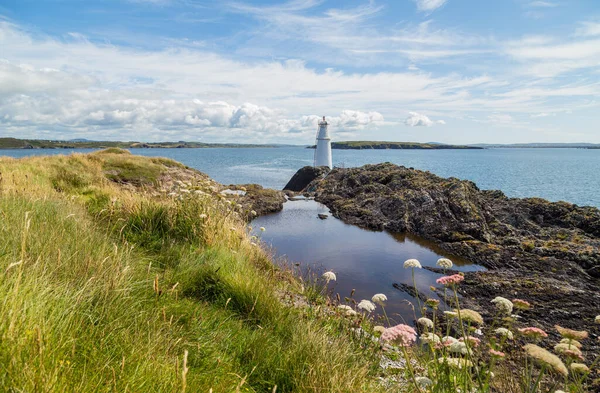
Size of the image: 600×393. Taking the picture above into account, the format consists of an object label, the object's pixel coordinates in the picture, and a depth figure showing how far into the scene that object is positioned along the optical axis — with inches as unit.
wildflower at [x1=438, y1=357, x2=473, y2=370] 113.7
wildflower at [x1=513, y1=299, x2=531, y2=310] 121.1
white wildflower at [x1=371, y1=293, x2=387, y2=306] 158.9
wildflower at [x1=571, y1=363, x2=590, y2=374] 102.3
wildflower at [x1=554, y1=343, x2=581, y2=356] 103.9
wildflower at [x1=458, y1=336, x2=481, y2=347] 125.6
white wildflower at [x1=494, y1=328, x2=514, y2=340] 119.9
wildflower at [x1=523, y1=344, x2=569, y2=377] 93.4
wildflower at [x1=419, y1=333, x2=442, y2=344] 128.1
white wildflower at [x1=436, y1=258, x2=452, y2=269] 146.4
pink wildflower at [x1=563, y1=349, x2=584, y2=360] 99.9
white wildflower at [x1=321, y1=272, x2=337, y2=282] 220.3
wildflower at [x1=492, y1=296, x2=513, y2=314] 123.3
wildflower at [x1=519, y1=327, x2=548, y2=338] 110.3
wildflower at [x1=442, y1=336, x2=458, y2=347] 121.8
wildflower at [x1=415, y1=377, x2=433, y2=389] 118.4
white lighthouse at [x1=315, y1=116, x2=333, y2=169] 1990.7
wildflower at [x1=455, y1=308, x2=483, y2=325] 119.2
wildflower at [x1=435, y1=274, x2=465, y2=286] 131.0
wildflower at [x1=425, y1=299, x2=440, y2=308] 140.0
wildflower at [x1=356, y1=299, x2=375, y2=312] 171.6
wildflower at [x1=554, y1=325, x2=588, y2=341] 106.4
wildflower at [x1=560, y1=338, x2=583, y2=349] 111.6
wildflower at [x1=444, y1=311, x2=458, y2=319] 122.9
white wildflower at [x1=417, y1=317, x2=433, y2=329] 144.3
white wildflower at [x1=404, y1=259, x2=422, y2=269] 149.9
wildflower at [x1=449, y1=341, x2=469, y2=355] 112.9
